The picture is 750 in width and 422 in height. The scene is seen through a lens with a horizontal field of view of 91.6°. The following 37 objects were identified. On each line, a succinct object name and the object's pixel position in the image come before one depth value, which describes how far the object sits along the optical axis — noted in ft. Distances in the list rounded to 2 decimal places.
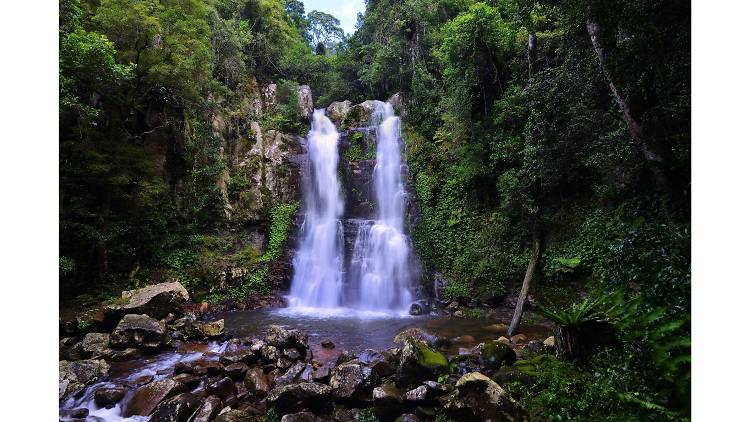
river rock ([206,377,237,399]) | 18.85
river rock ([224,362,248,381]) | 21.15
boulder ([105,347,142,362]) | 23.98
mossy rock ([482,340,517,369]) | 19.17
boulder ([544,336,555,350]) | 21.17
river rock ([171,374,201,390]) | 20.21
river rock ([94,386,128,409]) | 18.53
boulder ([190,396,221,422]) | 16.47
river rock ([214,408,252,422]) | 16.06
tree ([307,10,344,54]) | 111.34
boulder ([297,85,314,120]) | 67.36
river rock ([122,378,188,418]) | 17.83
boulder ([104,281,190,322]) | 29.63
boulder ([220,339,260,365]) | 22.65
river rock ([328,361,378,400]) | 17.30
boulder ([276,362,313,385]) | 20.07
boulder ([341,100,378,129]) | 64.11
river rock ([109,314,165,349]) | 25.68
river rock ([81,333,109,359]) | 24.14
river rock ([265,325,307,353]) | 24.76
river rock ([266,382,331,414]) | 16.94
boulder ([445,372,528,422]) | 13.98
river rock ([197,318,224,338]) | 29.14
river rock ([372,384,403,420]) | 16.01
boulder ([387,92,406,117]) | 64.28
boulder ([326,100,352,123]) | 68.74
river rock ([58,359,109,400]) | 19.16
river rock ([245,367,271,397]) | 19.22
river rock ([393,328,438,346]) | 25.63
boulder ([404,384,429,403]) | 16.06
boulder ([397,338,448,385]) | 17.66
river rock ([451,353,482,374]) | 19.40
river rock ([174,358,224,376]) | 21.44
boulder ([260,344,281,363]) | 23.04
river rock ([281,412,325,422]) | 15.69
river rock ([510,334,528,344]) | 26.08
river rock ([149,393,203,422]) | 16.57
